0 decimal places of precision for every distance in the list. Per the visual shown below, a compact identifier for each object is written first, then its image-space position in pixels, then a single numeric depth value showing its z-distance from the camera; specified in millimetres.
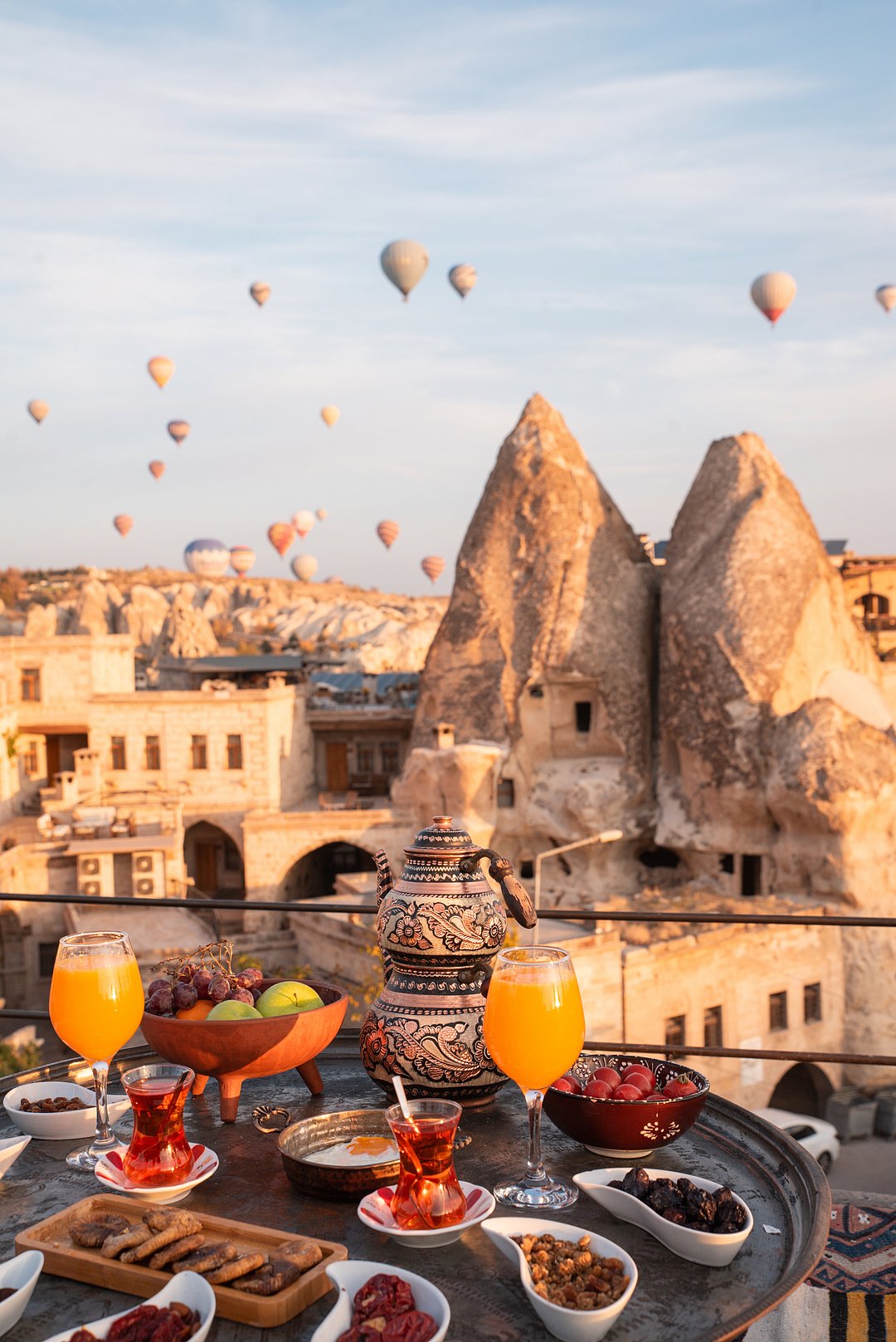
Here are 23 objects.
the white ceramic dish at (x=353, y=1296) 1576
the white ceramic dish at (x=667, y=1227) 1795
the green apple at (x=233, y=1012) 2334
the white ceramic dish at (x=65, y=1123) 2395
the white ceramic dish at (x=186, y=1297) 1589
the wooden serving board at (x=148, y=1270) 1641
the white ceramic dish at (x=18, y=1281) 1643
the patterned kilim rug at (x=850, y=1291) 2953
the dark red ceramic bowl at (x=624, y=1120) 2176
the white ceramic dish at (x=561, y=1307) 1575
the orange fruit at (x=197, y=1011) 2395
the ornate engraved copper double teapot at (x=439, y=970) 2480
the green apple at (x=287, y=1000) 2414
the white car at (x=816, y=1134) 18562
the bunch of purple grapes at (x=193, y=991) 2404
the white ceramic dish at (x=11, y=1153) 2182
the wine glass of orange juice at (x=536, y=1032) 2082
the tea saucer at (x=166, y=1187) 2031
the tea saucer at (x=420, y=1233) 1842
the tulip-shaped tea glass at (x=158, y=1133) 2084
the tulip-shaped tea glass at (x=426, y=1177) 1893
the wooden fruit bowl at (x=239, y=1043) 2275
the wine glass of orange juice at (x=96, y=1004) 2268
